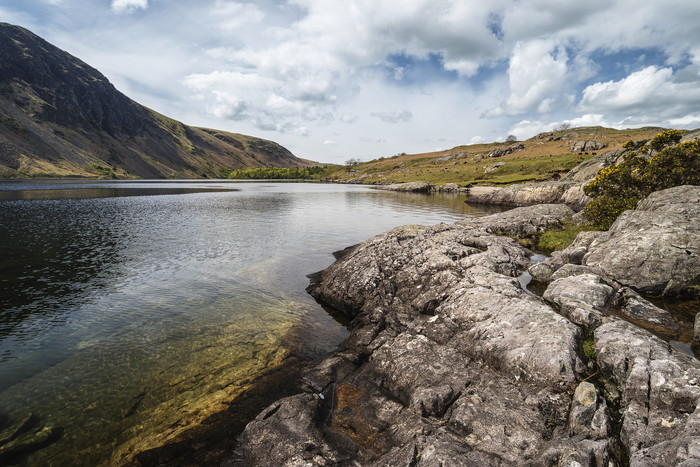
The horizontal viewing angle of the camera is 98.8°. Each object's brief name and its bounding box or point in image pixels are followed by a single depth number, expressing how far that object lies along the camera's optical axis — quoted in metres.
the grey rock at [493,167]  147.00
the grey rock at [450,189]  128.88
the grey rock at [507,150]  189.50
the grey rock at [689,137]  42.29
